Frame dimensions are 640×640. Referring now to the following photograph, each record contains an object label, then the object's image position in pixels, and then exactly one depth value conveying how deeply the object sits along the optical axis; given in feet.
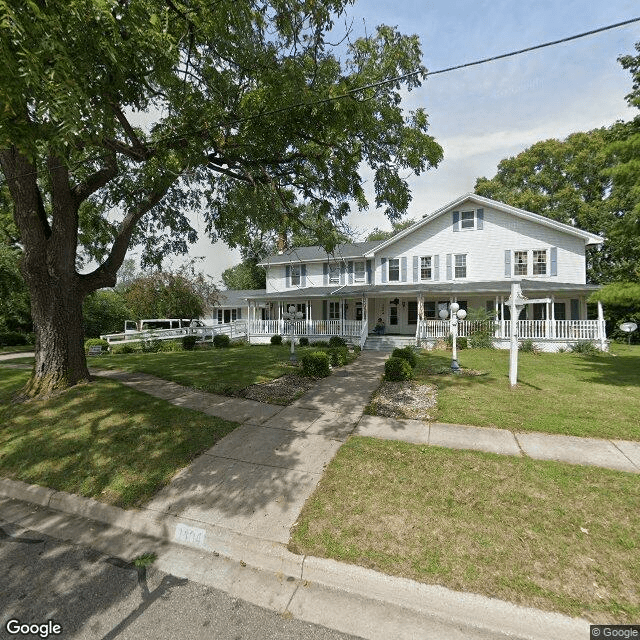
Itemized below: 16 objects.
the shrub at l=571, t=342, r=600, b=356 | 51.55
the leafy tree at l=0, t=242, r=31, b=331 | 61.93
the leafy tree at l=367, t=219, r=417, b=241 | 139.54
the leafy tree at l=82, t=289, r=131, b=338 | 85.35
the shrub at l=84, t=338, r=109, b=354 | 57.88
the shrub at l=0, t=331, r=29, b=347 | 73.50
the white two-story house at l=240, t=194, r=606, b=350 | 58.00
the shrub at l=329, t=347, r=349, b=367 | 40.27
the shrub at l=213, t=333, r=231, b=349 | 67.82
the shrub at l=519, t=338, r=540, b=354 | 53.98
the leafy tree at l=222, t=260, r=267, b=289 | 141.49
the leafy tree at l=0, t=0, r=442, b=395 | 11.18
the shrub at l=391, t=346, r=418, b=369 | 35.73
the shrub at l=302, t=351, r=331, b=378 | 32.48
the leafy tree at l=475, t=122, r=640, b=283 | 86.07
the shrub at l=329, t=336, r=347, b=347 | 60.03
